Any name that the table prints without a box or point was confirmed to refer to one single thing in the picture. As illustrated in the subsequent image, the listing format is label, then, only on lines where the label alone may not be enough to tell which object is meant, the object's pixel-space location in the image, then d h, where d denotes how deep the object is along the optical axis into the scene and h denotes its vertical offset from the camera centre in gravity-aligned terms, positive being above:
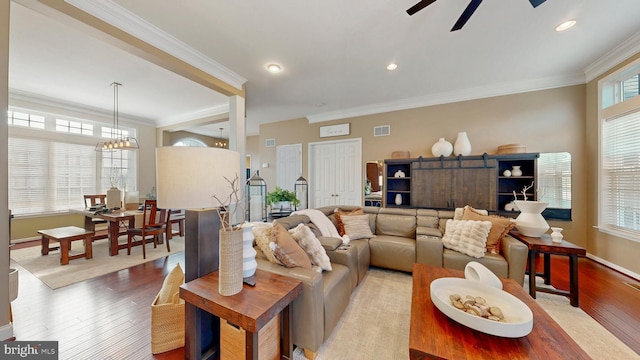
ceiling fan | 1.52 +1.30
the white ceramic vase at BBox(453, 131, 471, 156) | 3.97 +0.61
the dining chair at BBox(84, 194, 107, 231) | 3.98 -0.46
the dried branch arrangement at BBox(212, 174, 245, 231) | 1.27 -0.12
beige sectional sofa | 1.53 -0.88
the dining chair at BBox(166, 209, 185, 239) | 3.93 -0.79
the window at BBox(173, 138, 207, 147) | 6.89 +1.28
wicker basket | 1.57 -1.09
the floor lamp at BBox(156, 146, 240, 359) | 1.12 -0.10
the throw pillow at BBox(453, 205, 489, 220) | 2.94 -0.49
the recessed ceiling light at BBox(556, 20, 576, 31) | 2.31 +1.66
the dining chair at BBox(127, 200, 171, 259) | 3.56 -0.77
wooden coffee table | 1.02 -0.84
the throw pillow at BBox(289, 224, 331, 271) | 1.91 -0.61
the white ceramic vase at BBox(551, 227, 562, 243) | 2.31 -0.64
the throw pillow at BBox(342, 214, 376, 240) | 3.09 -0.71
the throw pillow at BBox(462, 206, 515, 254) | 2.51 -0.63
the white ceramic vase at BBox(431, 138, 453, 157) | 4.07 +0.57
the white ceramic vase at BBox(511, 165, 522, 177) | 3.71 +0.11
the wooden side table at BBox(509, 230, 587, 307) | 2.13 -0.78
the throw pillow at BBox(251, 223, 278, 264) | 1.82 -0.52
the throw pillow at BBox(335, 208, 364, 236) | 3.20 -0.56
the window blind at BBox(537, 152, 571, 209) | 3.54 -0.03
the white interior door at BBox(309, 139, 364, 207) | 5.20 +0.15
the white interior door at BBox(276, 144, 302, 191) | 5.92 +0.40
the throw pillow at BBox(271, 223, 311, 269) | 1.71 -0.59
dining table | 3.55 -0.65
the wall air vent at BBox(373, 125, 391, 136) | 4.84 +1.10
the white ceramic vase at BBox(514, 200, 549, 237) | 2.45 -0.50
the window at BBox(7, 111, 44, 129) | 4.18 +1.22
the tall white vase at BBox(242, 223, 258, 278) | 1.42 -0.50
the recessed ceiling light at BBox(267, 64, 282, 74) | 3.17 +1.67
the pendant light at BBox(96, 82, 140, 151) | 4.11 +1.19
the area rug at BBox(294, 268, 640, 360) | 1.60 -1.29
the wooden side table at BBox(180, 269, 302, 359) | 1.12 -0.69
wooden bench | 3.13 -0.88
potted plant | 3.97 -0.34
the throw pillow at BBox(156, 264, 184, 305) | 1.65 -0.83
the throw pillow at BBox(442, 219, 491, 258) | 2.46 -0.71
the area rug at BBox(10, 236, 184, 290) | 2.76 -1.23
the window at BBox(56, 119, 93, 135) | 4.71 +1.22
